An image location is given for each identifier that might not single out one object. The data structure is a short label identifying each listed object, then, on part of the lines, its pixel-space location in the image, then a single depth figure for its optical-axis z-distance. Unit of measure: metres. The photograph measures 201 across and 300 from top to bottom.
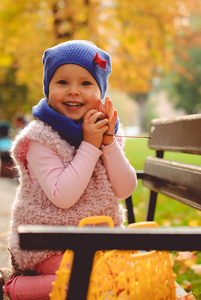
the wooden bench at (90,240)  1.04
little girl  1.32
